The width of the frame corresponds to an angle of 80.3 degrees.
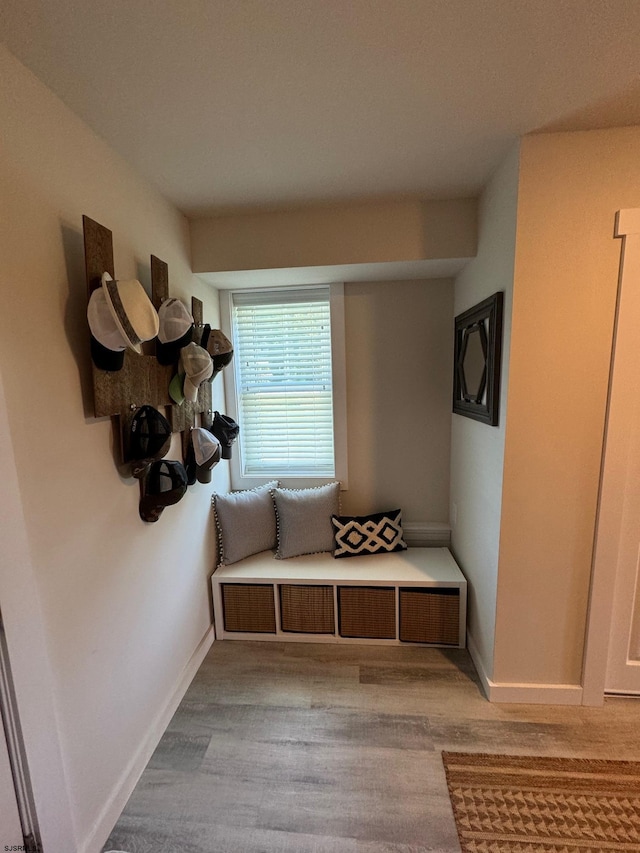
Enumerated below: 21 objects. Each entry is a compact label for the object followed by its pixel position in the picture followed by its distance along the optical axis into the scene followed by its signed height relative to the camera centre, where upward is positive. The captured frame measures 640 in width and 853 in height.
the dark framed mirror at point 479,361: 1.70 +0.05
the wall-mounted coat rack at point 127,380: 1.25 +0.00
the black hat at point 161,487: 1.56 -0.45
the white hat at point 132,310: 1.16 +0.22
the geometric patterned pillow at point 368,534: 2.43 -1.03
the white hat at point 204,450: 1.92 -0.37
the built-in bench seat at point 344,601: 2.17 -1.32
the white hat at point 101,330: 1.20 +0.16
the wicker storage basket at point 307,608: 2.24 -1.37
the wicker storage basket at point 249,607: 2.27 -1.37
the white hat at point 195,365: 1.70 +0.06
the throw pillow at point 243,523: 2.38 -0.93
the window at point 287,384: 2.54 -0.05
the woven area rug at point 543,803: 1.29 -1.58
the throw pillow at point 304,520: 2.43 -0.93
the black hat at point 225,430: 2.18 -0.30
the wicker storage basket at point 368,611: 2.20 -1.38
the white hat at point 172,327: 1.57 +0.21
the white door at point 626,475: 1.50 -0.46
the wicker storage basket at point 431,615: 2.15 -1.38
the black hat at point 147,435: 1.45 -0.21
